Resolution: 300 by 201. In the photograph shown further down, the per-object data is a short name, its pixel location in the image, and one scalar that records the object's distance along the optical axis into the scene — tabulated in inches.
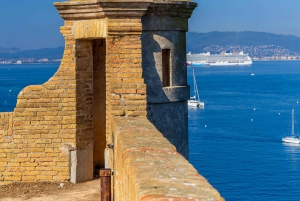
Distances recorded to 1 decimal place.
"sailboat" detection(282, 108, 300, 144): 4739.0
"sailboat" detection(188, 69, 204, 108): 6829.9
